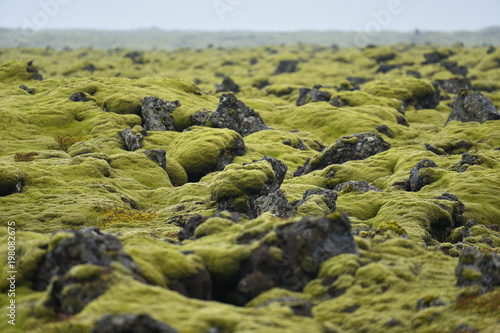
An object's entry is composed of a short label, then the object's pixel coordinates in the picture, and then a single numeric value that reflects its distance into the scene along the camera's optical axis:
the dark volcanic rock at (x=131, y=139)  64.31
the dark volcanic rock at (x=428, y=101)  115.12
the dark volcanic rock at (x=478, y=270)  17.21
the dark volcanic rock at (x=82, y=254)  15.94
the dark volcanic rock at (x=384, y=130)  82.22
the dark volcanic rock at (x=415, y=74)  163.27
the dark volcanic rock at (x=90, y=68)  172.98
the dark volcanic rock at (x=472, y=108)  82.44
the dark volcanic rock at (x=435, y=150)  60.81
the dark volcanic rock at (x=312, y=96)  108.12
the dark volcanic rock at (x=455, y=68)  169.24
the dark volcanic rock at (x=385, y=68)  189.00
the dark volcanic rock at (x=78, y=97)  80.19
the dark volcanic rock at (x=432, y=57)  189.75
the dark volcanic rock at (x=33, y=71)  104.94
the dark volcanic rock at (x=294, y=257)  17.48
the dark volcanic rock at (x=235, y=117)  74.19
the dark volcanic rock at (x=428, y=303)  15.99
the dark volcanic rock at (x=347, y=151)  58.62
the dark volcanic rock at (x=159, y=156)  56.47
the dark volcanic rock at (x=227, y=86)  140.60
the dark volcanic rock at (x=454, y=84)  140.25
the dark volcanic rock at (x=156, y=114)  74.81
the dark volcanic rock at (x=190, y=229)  23.25
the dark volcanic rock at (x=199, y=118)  75.69
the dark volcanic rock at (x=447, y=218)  35.62
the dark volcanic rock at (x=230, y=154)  60.28
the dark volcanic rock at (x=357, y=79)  165.75
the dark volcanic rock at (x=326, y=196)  37.06
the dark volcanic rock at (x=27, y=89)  88.97
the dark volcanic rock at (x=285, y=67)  196.38
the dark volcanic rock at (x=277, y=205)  33.81
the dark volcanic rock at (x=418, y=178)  46.31
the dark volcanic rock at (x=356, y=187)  45.34
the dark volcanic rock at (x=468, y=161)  48.47
